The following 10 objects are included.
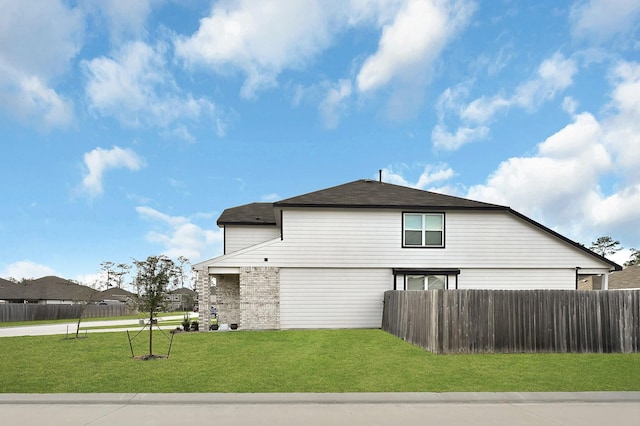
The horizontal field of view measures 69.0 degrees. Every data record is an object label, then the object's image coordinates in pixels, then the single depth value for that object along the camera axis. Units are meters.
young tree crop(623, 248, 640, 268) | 69.06
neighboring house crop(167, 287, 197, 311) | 51.22
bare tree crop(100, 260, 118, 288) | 73.56
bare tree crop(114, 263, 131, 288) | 74.29
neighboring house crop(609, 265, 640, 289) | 37.16
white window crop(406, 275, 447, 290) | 20.69
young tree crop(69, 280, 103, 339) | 19.64
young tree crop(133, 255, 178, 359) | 13.62
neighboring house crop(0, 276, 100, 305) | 56.22
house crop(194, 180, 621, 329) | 20.27
